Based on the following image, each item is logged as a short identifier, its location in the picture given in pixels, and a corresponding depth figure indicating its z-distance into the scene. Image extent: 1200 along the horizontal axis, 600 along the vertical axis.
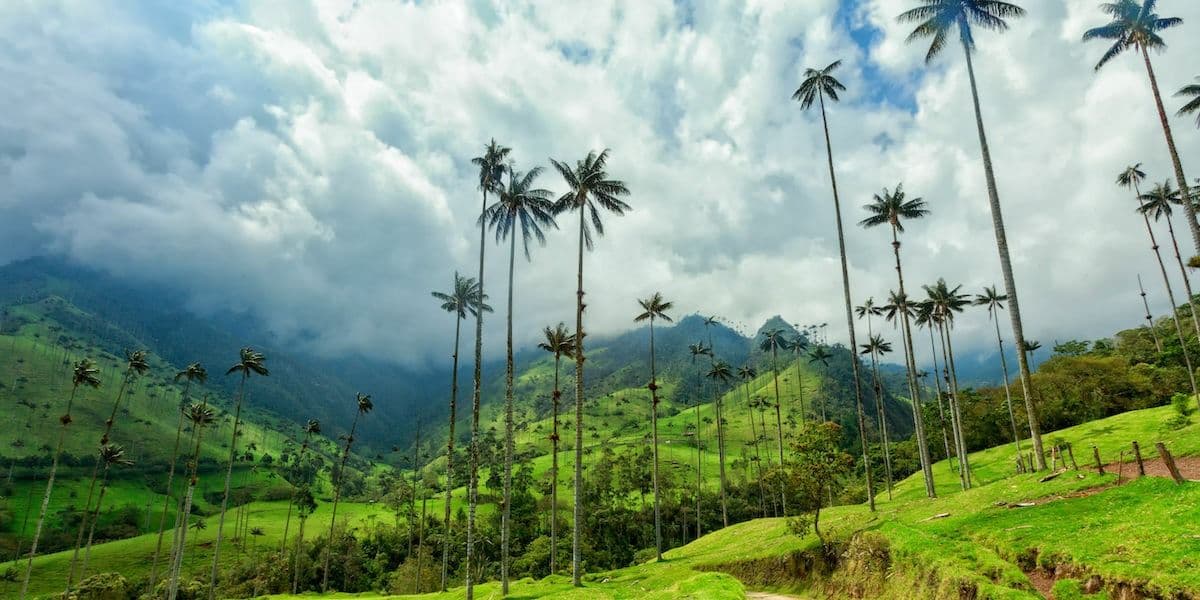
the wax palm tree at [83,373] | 61.69
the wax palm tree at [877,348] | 66.41
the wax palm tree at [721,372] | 87.41
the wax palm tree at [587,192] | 43.53
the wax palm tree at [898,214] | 52.94
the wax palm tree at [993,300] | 80.94
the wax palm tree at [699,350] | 89.56
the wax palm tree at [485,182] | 42.88
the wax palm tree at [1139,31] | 37.72
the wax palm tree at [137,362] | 64.31
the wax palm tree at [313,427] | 89.51
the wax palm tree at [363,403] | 80.69
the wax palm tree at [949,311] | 58.94
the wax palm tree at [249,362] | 63.89
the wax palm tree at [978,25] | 32.69
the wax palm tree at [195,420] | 55.38
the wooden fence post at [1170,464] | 18.11
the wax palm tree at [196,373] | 66.86
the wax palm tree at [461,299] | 57.19
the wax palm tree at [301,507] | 95.88
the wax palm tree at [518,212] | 44.88
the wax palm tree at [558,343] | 47.84
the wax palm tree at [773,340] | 98.82
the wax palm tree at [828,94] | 45.41
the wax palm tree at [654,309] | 59.89
